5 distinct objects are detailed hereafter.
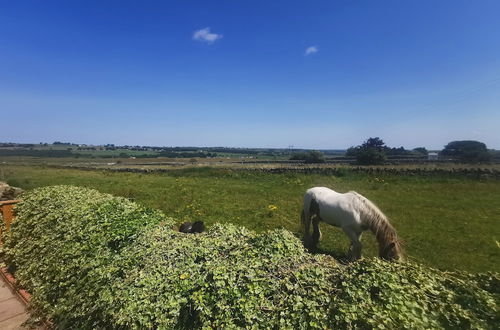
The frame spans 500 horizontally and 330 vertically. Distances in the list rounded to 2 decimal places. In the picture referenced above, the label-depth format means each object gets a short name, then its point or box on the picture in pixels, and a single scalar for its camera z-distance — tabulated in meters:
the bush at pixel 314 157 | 72.38
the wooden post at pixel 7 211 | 8.72
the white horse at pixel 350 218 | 6.65
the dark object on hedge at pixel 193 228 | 7.57
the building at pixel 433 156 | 82.05
